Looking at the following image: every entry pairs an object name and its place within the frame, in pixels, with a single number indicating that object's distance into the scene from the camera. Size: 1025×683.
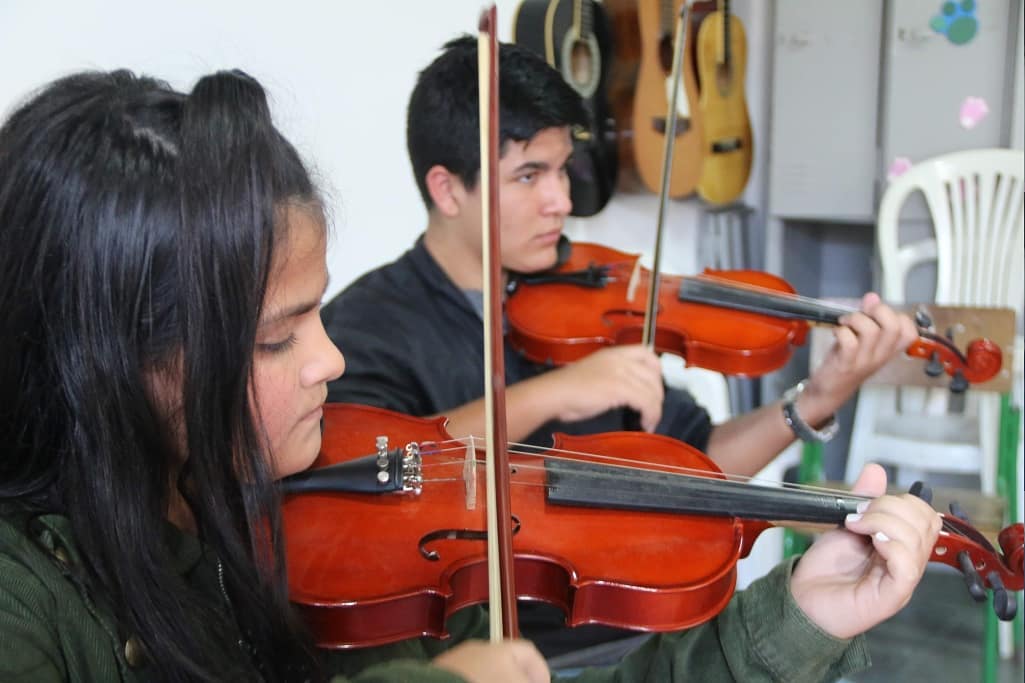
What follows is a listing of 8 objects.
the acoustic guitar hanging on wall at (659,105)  2.37
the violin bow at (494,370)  0.61
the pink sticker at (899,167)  2.48
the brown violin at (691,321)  1.32
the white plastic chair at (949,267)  2.29
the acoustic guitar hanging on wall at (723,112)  2.49
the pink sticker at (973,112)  2.36
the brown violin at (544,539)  0.75
